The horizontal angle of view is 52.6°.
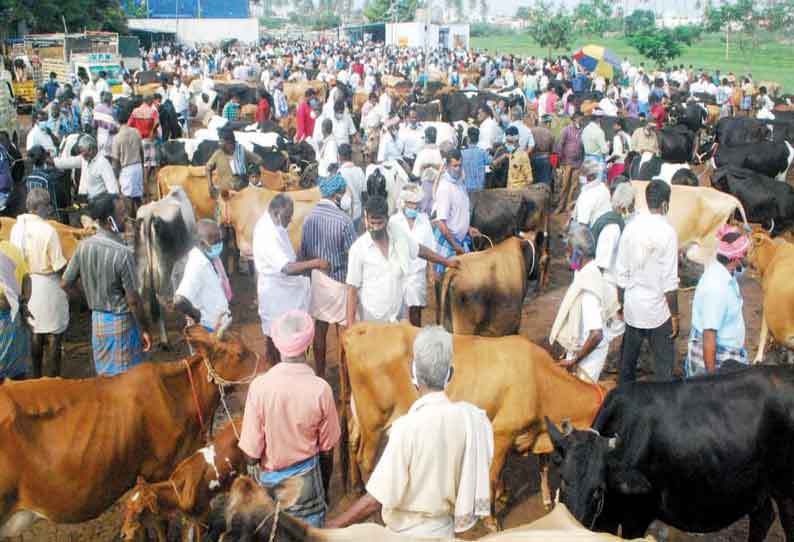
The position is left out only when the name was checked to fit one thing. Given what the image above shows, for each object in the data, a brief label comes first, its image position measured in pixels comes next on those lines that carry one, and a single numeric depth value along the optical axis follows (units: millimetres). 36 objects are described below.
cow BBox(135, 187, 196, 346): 7746
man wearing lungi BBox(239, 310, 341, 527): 3520
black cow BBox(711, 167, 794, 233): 11352
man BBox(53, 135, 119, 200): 8820
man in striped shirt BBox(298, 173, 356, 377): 6168
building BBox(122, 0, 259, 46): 60312
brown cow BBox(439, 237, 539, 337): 7059
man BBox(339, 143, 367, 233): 8430
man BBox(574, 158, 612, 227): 7797
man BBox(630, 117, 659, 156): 12084
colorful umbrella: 27000
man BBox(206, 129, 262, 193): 9312
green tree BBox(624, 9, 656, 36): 54638
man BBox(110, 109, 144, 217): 9906
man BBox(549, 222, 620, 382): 4984
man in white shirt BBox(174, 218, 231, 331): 5398
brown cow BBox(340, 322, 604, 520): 4793
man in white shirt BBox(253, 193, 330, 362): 5859
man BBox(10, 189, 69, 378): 5926
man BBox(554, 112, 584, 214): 12367
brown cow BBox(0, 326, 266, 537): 4082
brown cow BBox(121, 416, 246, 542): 4156
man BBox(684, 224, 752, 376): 4750
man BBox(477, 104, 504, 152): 12125
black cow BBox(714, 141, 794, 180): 14797
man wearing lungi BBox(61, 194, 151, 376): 5203
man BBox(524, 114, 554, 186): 12039
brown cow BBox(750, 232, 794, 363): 6652
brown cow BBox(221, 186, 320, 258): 8633
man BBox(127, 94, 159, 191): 11844
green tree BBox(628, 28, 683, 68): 32688
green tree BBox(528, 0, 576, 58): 41844
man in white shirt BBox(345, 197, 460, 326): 5578
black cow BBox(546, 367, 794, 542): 4273
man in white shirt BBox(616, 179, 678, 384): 5457
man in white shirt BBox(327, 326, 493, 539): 2896
